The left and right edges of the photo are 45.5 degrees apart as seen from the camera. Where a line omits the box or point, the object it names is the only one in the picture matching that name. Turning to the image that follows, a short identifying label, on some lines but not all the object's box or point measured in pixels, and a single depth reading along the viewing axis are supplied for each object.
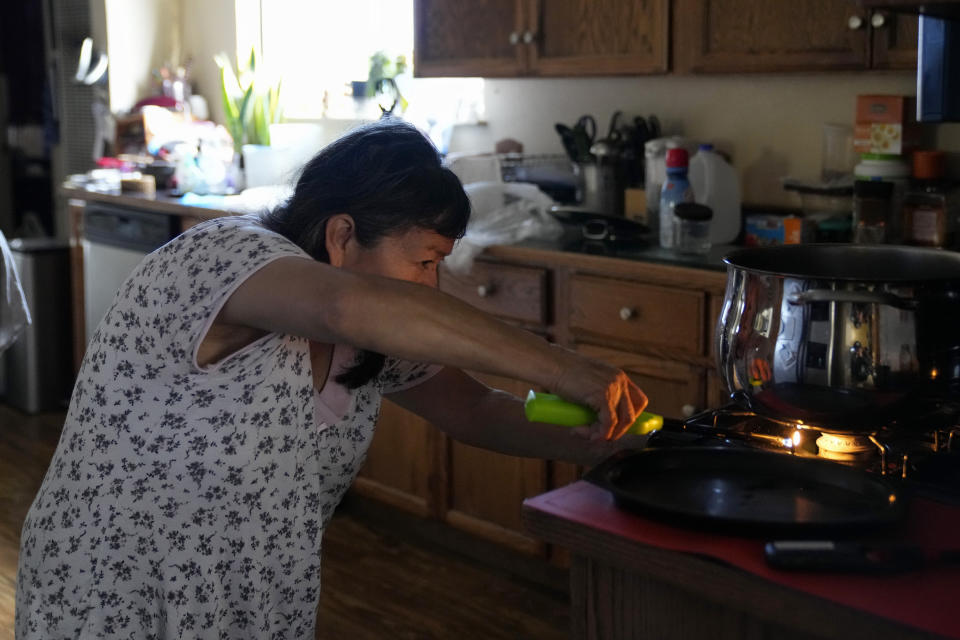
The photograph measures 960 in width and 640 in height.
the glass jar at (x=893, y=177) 2.54
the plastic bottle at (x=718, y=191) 2.87
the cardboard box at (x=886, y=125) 2.55
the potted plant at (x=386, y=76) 3.85
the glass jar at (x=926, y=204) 2.44
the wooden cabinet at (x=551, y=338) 2.48
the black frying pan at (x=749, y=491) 0.97
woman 1.31
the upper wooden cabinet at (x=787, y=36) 2.36
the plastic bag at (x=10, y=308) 3.45
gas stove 1.13
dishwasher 3.85
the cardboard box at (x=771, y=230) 2.65
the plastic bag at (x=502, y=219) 2.85
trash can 4.50
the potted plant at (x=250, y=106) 4.32
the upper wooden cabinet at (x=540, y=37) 2.82
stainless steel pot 1.13
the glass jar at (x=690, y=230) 2.63
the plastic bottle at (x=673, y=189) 2.76
